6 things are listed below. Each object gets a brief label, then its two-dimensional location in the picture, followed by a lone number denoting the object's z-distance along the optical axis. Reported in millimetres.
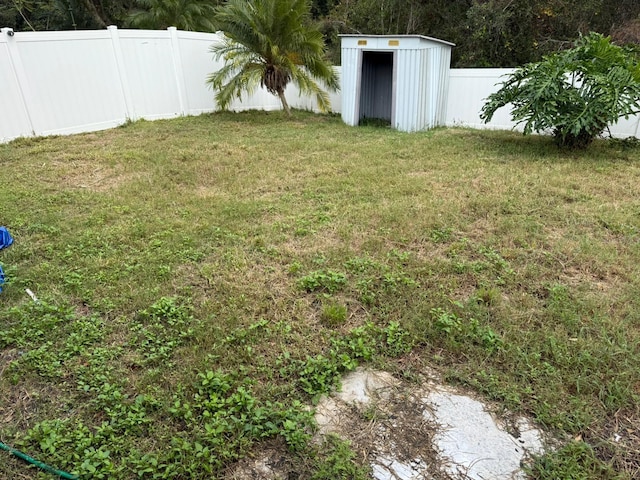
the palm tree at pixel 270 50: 8336
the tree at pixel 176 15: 13445
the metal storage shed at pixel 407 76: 7922
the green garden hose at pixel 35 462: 1636
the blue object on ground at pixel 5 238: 3461
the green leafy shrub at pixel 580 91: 5516
